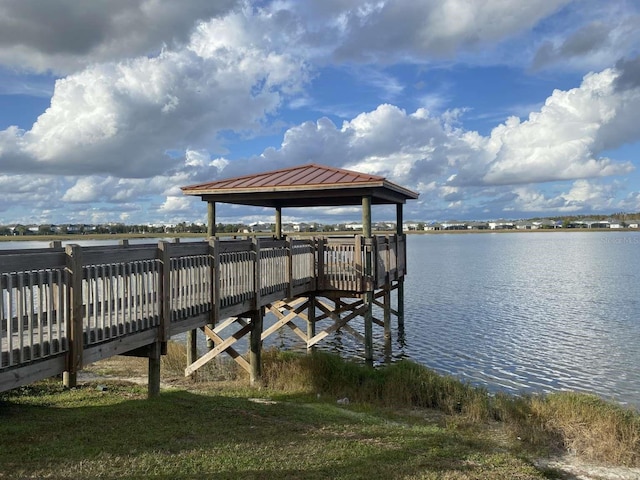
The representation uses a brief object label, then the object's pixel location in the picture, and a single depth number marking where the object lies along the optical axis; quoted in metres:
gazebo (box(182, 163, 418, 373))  14.21
